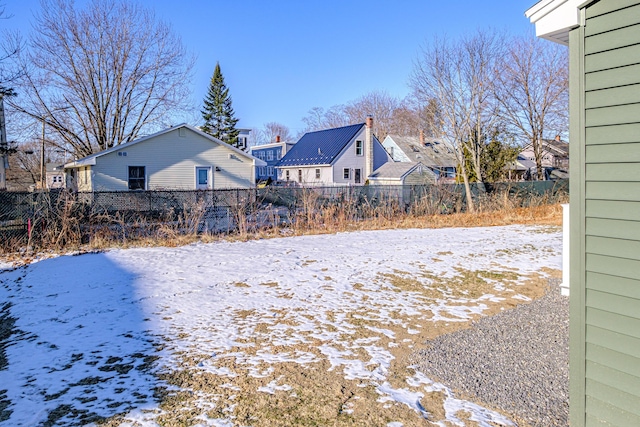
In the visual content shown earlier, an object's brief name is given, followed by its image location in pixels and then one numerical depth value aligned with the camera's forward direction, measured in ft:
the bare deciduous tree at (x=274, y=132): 242.78
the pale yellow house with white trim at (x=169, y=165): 59.88
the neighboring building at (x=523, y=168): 78.63
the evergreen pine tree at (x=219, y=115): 135.64
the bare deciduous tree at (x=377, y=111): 160.25
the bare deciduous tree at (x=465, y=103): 66.49
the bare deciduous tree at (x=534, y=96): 79.15
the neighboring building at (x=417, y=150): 109.67
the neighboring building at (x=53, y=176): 145.06
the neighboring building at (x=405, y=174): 86.89
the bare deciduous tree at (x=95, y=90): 67.97
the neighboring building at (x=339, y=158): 101.81
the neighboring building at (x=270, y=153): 149.38
